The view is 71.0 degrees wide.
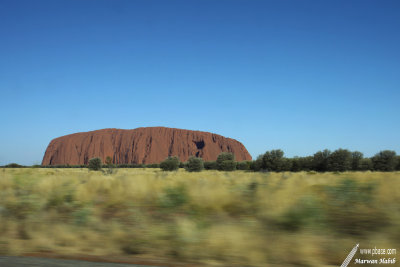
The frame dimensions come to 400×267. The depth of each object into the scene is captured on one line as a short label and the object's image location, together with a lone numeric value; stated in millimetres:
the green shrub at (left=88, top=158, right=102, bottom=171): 70500
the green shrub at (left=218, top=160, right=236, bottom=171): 75688
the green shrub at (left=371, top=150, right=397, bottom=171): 54781
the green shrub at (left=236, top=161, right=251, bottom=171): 82444
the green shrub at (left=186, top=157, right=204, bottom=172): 64938
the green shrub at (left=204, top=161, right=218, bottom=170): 84388
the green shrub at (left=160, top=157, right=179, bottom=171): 68688
